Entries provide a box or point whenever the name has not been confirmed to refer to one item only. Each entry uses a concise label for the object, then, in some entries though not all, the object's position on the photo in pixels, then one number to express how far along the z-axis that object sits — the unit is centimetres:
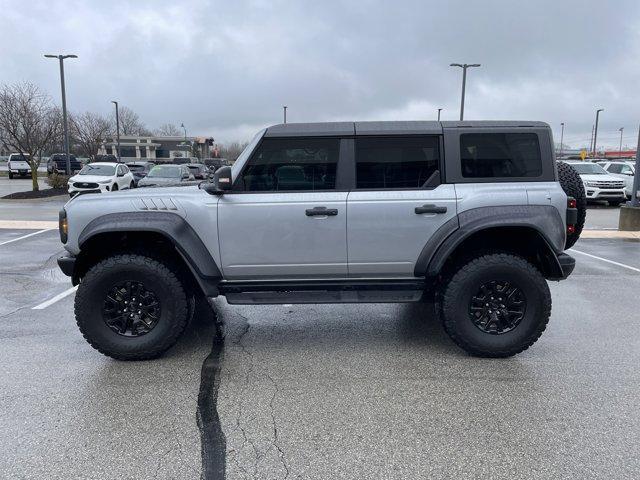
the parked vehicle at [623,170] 2009
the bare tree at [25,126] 2128
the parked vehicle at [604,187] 1878
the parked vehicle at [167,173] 1994
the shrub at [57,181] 2286
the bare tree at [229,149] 10199
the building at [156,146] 7700
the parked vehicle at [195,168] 2942
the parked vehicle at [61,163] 3442
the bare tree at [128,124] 7988
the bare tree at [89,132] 4744
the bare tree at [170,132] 10762
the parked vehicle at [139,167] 3168
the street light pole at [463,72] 2788
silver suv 428
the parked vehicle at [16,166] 3556
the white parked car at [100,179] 2033
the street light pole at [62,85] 2344
